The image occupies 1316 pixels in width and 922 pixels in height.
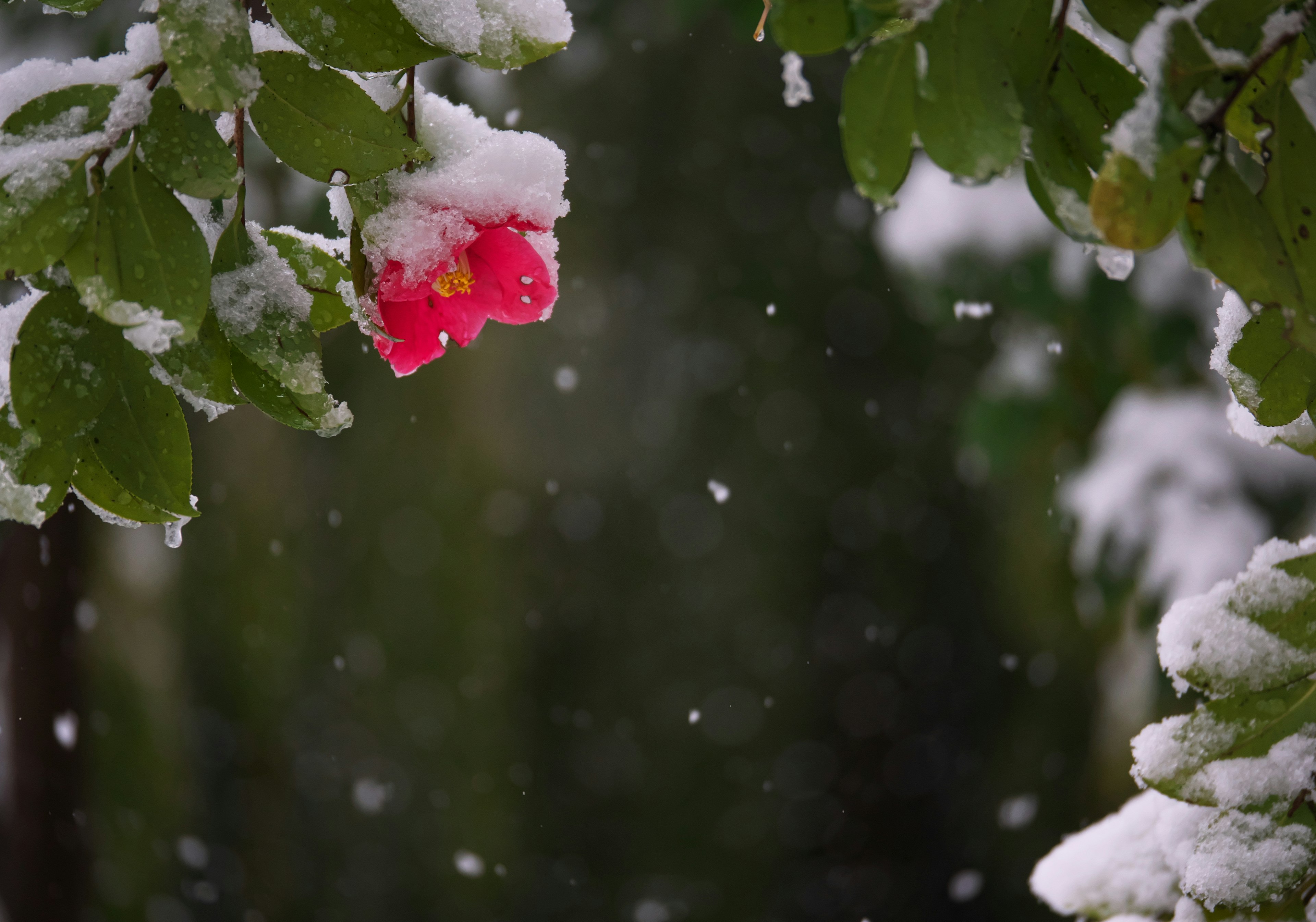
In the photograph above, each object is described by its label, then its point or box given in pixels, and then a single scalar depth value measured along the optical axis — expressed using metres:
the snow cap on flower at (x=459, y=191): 1.60
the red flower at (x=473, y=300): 1.66
